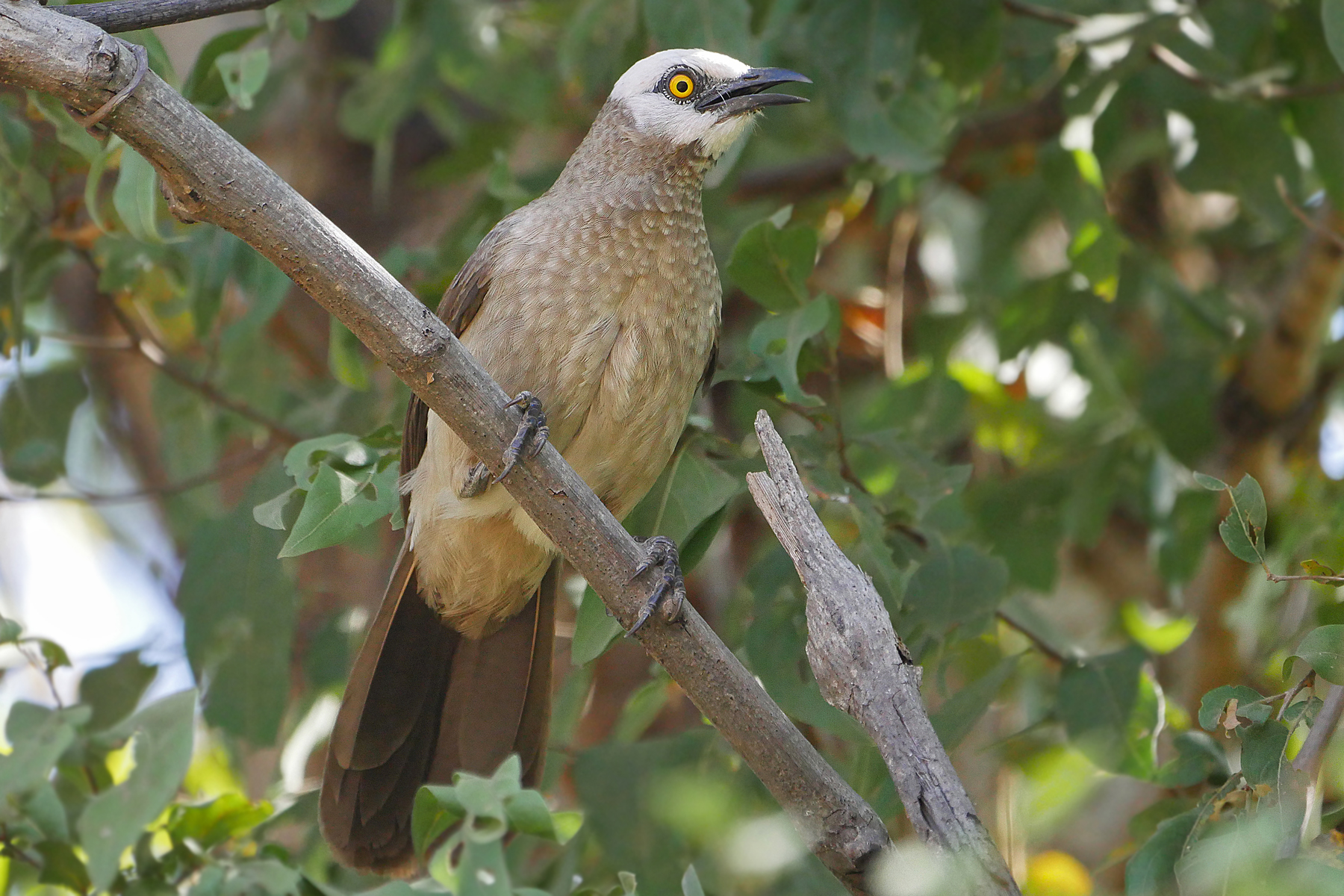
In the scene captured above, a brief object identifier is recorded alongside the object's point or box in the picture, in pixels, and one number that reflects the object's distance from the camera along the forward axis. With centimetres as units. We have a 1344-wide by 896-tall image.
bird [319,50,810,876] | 610
